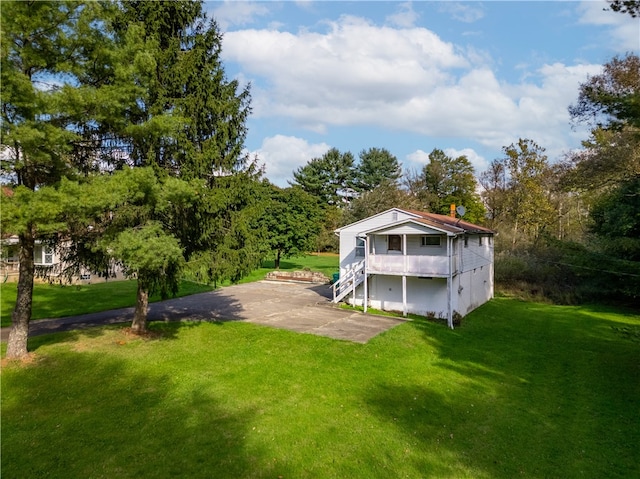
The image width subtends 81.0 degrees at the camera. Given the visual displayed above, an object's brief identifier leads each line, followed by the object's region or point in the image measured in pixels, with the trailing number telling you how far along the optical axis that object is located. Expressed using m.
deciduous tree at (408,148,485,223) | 49.21
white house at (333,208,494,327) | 17.97
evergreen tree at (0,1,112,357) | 8.30
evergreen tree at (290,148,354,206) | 68.12
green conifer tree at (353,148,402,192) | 69.88
